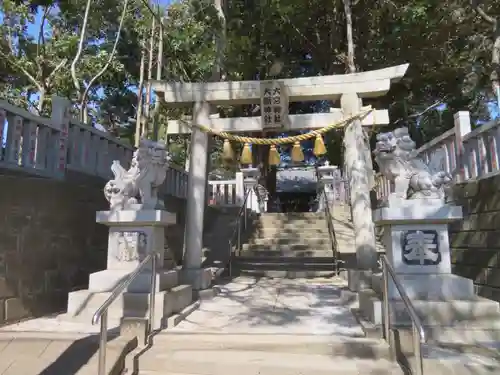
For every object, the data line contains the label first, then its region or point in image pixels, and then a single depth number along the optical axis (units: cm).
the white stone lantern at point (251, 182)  1503
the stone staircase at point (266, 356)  393
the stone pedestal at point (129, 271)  518
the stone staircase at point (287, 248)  985
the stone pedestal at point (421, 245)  468
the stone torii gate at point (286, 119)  716
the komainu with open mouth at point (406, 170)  498
